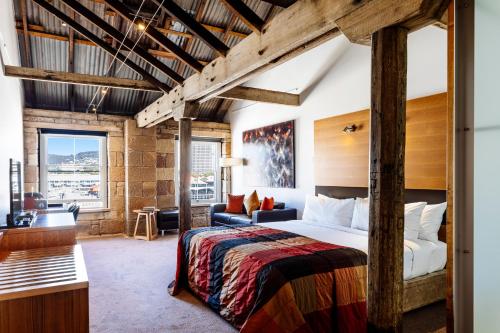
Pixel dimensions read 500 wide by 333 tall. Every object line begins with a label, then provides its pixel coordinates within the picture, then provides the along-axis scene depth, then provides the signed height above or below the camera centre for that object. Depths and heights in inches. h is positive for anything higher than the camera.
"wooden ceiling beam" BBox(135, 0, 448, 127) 79.7 +39.2
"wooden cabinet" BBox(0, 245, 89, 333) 71.1 -29.7
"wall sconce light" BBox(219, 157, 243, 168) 307.9 +0.2
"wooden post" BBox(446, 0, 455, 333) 72.5 -1.0
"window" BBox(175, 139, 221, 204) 335.9 -8.9
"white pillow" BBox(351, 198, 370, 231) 167.9 -26.8
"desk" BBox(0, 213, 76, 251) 109.6 -24.5
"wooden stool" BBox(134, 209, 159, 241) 274.1 -48.1
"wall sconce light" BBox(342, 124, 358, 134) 199.0 +19.8
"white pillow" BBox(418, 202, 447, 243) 143.3 -26.0
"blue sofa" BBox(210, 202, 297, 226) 227.0 -38.4
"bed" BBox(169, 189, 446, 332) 103.7 -40.1
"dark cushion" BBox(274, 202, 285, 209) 248.7 -31.7
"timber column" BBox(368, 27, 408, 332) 81.4 -5.1
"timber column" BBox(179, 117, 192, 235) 194.2 -8.9
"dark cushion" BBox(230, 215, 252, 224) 238.2 -41.0
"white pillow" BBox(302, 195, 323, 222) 195.8 -27.7
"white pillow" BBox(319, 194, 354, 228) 181.8 -27.2
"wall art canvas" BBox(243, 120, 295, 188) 255.2 +5.5
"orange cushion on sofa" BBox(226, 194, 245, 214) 273.4 -34.0
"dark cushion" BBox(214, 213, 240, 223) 253.9 -42.0
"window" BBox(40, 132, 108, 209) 277.1 -5.1
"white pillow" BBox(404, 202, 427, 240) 142.3 -25.2
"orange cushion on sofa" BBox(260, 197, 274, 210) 244.2 -30.3
